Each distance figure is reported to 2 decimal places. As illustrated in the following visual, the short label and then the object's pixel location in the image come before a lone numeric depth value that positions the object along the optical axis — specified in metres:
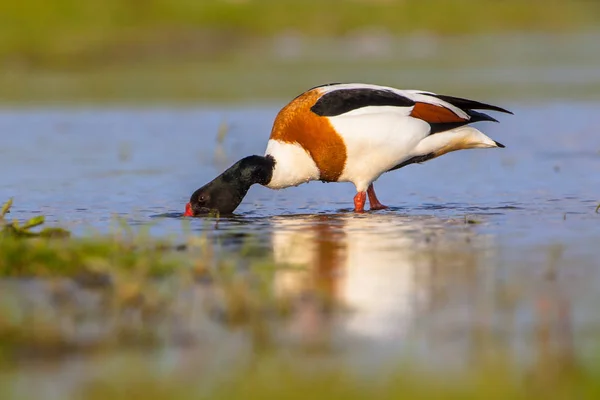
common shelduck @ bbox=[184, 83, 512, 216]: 16.86
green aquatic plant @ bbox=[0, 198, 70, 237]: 13.72
